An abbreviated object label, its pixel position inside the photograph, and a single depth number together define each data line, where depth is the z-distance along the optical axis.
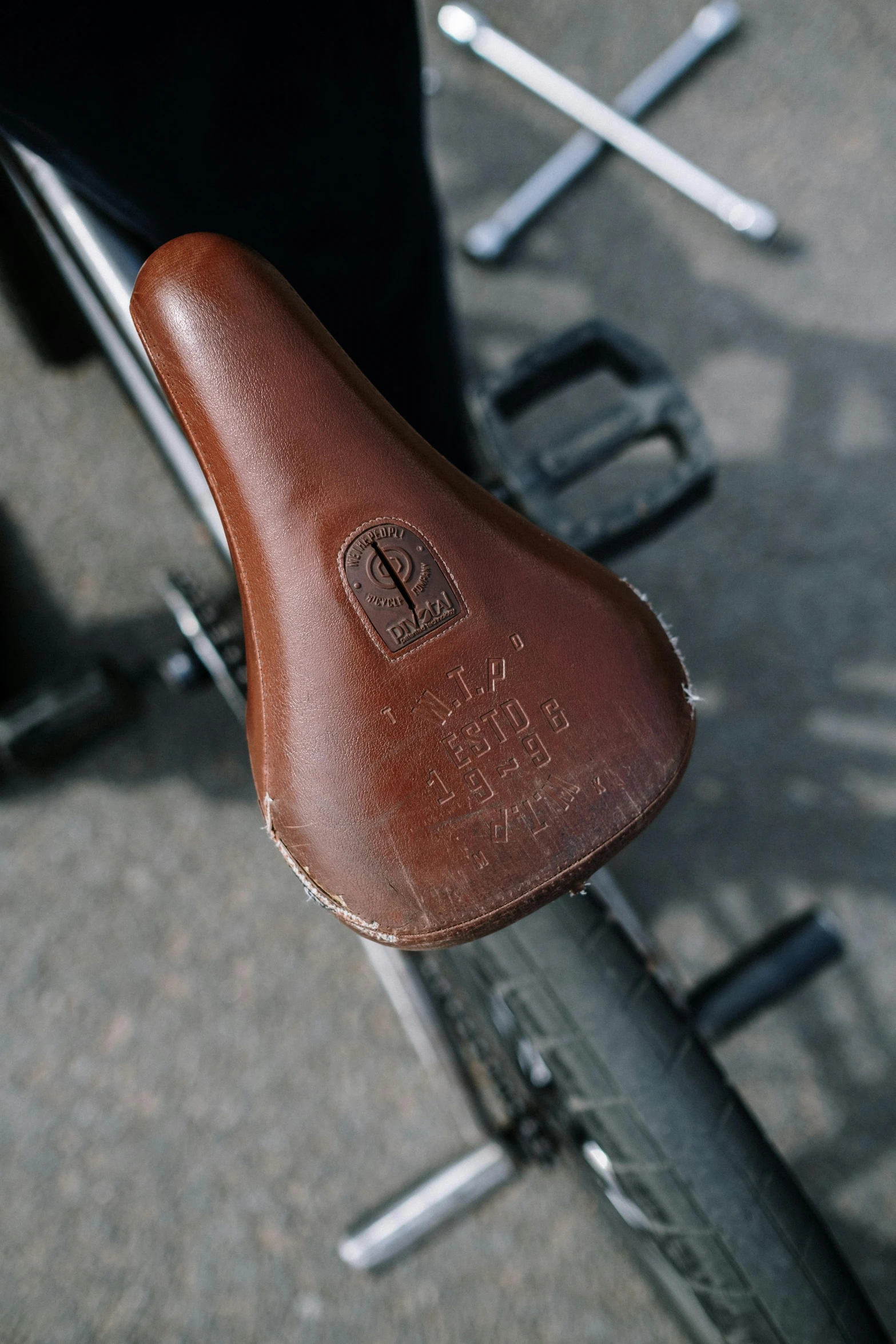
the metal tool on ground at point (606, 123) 1.33
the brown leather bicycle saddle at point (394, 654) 0.44
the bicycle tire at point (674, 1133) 0.56
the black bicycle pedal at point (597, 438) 0.85
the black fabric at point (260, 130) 0.54
